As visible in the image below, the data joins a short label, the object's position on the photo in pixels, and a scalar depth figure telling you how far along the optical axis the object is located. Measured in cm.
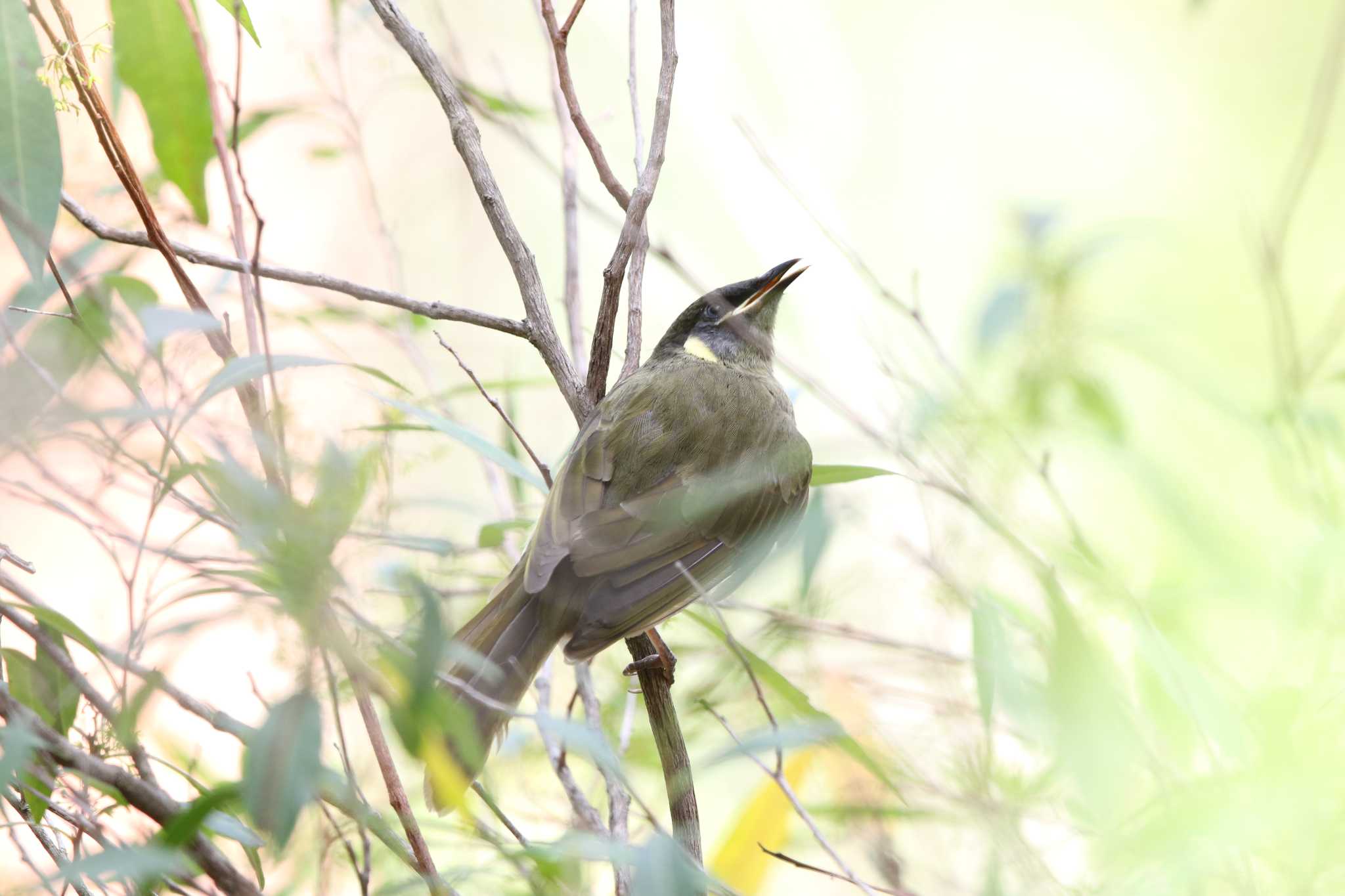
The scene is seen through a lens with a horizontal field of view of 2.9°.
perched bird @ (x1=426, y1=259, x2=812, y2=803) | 659
